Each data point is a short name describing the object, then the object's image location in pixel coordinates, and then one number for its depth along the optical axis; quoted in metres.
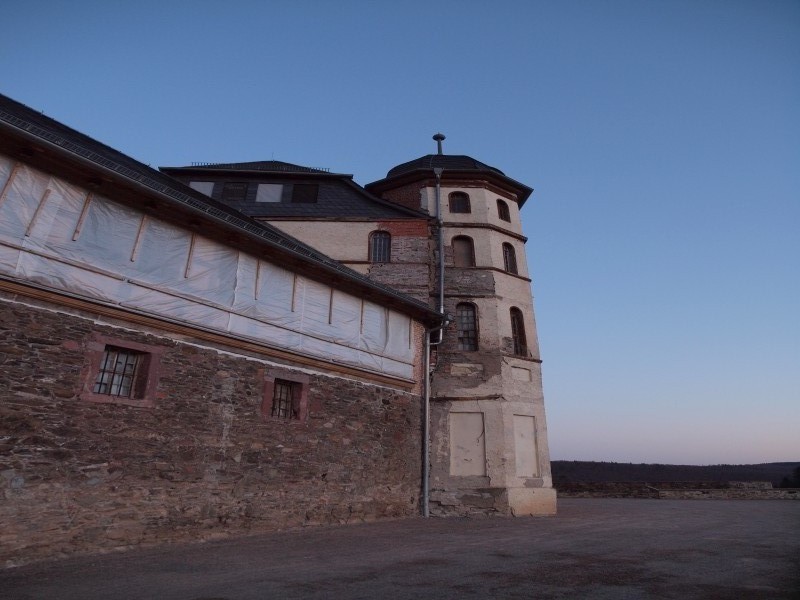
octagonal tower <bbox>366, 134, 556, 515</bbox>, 13.40
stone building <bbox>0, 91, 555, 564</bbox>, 6.61
